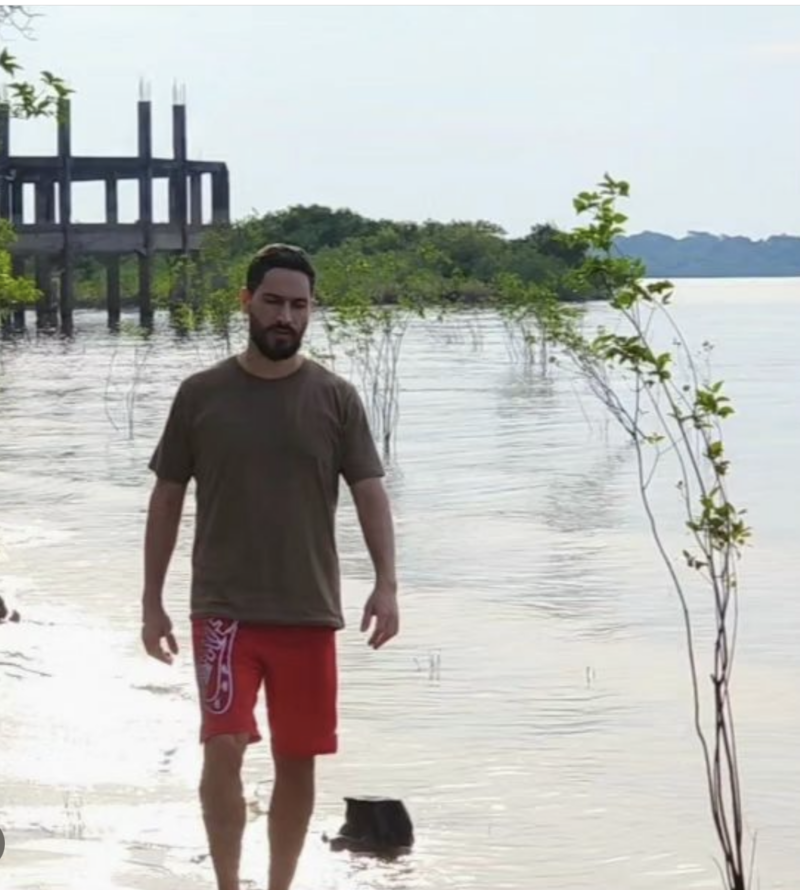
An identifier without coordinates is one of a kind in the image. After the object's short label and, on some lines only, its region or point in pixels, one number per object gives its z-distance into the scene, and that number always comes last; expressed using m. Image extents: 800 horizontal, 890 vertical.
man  9.09
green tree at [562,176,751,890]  10.83
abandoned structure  101.89
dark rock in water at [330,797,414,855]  13.20
